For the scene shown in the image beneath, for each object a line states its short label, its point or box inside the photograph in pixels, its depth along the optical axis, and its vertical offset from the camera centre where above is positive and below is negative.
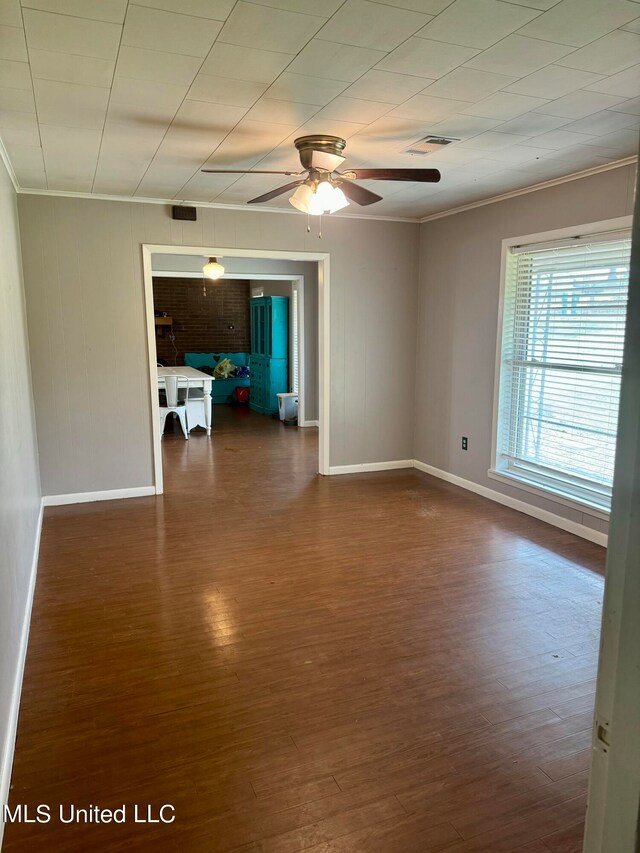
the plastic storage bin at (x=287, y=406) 8.72 -1.05
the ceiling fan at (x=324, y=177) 3.09 +0.85
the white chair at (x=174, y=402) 7.39 -0.87
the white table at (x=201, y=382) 7.72 -0.62
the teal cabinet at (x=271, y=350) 9.06 -0.23
